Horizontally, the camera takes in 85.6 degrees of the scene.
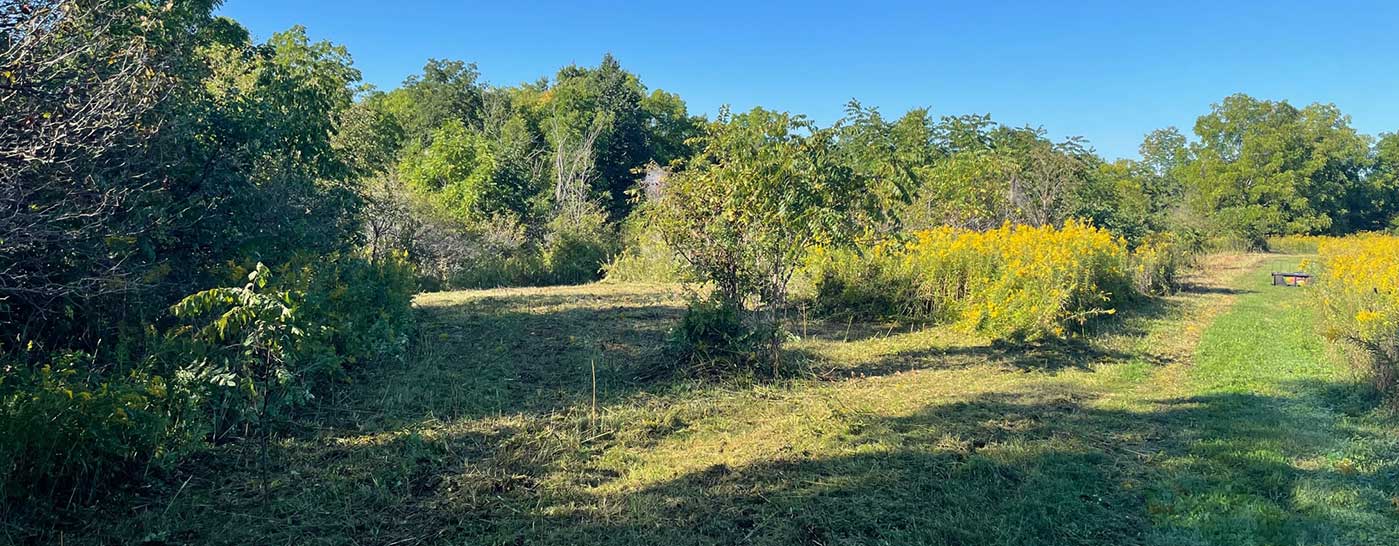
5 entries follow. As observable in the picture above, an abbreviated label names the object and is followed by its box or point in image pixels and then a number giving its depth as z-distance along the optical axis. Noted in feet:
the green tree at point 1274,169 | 143.02
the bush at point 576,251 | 59.67
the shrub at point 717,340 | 21.67
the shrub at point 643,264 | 52.01
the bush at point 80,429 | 10.90
